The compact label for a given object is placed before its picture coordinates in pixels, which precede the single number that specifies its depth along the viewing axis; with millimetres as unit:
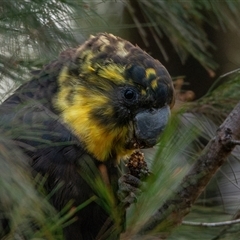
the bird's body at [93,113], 2972
